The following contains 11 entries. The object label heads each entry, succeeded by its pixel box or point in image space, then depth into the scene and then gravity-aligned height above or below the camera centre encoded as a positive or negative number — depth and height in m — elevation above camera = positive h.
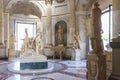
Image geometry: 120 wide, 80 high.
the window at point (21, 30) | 10.37 +1.20
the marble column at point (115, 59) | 2.63 -0.54
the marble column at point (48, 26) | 8.46 +1.23
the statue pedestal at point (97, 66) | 2.61 -0.72
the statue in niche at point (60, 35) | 8.21 +0.45
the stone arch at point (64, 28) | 8.32 +1.08
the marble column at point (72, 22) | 7.74 +1.48
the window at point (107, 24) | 6.05 +1.08
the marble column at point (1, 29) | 7.75 +0.94
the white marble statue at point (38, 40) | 5.40 +0.02
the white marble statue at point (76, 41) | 7.16 -0.10
